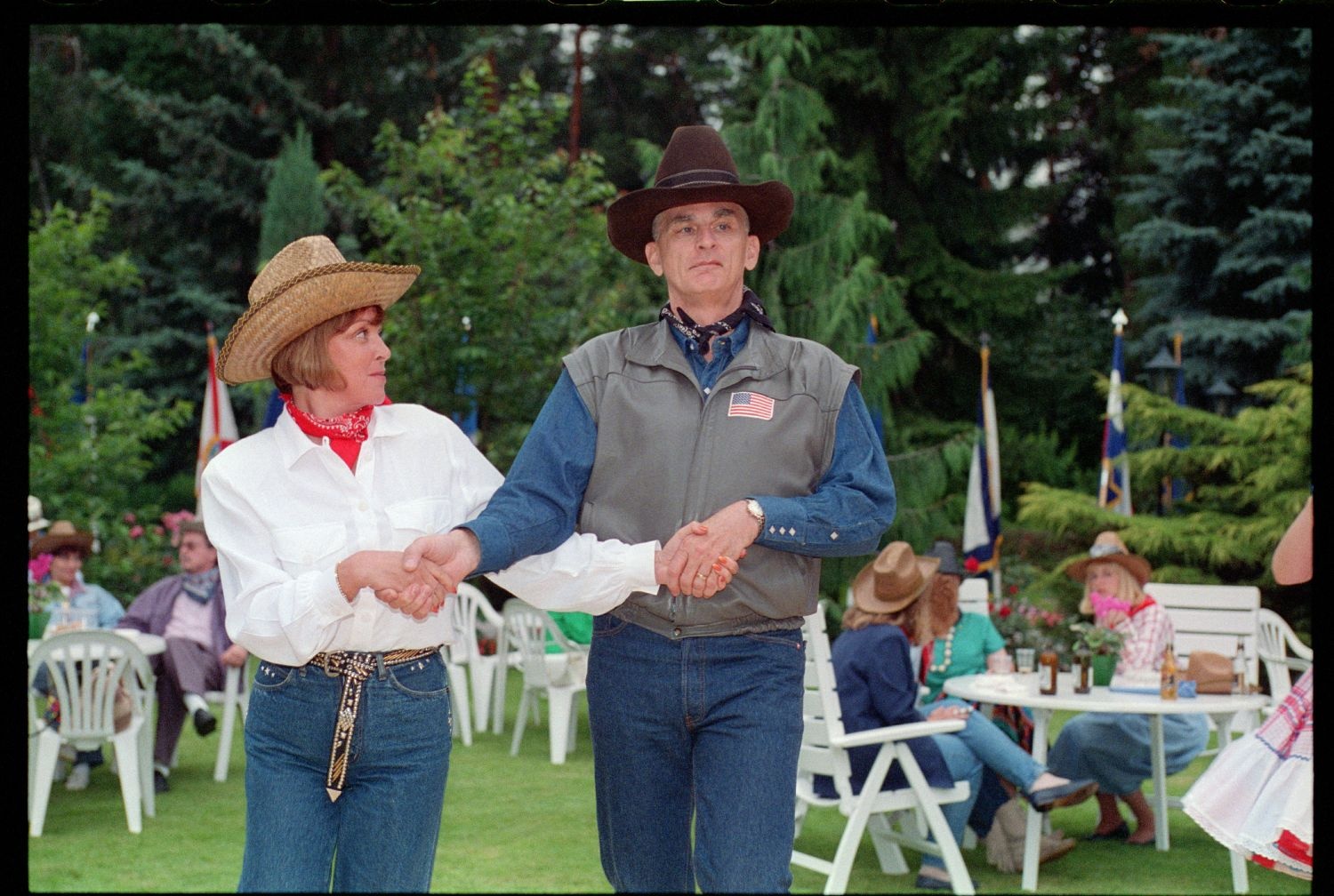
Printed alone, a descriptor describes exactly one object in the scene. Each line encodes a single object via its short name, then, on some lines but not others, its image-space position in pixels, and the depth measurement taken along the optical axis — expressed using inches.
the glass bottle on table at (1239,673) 264.8
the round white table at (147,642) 313.6
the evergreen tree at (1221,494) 515.5
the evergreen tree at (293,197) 871.7
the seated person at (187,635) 335.0
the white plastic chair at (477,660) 418.6
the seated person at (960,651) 265.9
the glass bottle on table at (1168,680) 256.1
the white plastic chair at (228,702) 338.0
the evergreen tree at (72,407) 519.5
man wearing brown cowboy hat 119.9
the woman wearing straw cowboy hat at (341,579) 112.6
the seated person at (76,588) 340.5
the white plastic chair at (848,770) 223.3
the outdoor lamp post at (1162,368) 553.3
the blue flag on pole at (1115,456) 546.3
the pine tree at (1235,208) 611.5
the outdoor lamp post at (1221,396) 581.0
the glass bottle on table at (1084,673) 260.2
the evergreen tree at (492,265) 519.5
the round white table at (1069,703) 245.6
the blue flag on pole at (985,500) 540.4
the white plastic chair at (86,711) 284.8
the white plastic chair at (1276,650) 350.0
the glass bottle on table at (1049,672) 260.4
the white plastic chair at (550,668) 366.3
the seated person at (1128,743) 276.2
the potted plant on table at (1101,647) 268.4
